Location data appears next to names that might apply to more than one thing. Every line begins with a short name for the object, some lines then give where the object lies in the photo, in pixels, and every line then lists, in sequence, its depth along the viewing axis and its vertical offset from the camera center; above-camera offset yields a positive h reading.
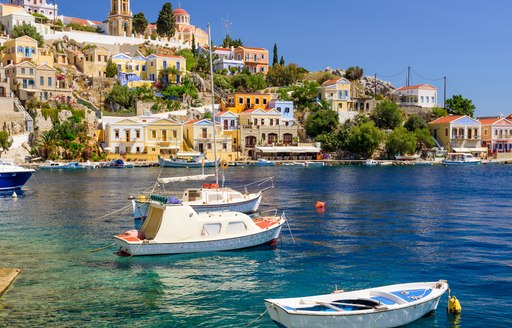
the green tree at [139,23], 134.75 +28.10
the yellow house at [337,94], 119.44 +10.37
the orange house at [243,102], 112.50 +8.18
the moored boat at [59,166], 86.72 -3.35
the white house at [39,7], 128.50 +30.72
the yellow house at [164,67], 114.69 +15.22
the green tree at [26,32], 110.59 +21.24
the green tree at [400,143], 107.19 +0.14
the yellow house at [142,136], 96.62 +1.27
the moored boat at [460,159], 106.01 -2.88
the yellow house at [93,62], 112.69 +16.04
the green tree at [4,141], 85.75 +0.39
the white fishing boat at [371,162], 101.88 -3.22
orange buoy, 42.11 -4.51
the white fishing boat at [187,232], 25.69 -4.08
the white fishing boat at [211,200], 35.19 -3.55
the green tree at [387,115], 115.38 +5.70
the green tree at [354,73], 139.12 +16.94
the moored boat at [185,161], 92.50 -2.78
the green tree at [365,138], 105.06 +1.03
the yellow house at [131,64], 114.19 +15.80
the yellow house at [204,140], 102.88 +0.66
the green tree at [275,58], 143.62 +21.13
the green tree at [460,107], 129.06 +8.24
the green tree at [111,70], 112.25 +14.23
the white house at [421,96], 128.25 +10.59
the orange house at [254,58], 137.50 +20.49
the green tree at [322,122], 110.69 +4.12
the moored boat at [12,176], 53.16 -3.03
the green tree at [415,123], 116.62 +4.17
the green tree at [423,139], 113.31 +0.94
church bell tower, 128.88 +27.92
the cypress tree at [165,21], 133.38 +28.26
